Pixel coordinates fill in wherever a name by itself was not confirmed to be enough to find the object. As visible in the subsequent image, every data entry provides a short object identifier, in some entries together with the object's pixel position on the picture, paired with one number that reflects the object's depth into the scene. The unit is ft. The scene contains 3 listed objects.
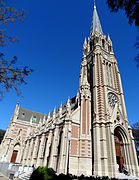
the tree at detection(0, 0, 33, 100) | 24.94
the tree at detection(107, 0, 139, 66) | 25.49
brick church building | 62.08
